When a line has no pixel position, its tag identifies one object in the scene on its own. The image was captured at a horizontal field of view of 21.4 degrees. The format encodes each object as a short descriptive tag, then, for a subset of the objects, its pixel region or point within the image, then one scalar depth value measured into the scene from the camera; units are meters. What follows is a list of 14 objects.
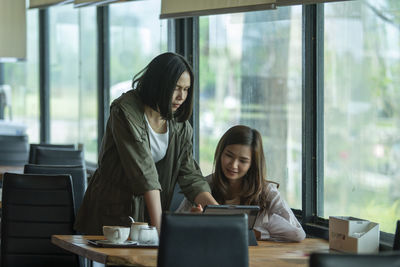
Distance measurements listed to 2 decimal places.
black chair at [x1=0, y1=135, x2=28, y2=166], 10.64
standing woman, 5.13
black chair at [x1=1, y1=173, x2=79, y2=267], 5.85
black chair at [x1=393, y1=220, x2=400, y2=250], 4.56
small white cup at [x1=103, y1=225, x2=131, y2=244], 4.81
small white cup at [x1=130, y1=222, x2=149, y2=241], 4.91
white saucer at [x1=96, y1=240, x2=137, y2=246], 4.75
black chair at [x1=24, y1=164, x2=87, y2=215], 7.04
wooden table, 4.38
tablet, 4.87
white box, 4.82
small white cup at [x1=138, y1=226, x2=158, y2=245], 4.88
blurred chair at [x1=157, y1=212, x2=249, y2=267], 3.88
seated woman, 5.46
